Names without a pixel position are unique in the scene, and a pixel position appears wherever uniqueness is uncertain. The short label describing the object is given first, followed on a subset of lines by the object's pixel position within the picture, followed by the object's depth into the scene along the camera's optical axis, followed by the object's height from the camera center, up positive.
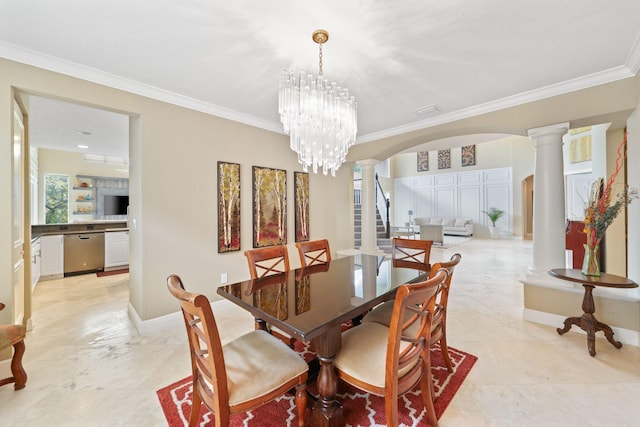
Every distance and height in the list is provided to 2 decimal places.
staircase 6.29 -0.60
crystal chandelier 1.94 +0.81
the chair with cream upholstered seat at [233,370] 1.06 -0.78
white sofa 10.18 -0.49
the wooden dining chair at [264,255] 2.07 -0.36
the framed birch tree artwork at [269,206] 3.43 +0.12
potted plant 9.74 -0.20
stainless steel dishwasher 4.44 -0.67
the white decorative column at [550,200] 2.61 +0.13
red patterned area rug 1.46 -1.22
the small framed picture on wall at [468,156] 10.67 +2.51
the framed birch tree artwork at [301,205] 3.90 +0.16
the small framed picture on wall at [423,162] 11.84 +2.52
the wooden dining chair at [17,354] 1.67 -0.96
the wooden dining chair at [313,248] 2.51 -0.35
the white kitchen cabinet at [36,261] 3.65 -0.69
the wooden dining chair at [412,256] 2.41 -0.43
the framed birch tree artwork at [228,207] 3.11 +0.11
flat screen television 6.10 +0.28
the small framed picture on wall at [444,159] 11.28 +2.50
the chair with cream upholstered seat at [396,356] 1.12 -0.77
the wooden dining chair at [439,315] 1.61 -0.77
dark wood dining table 1.28 -0.53
